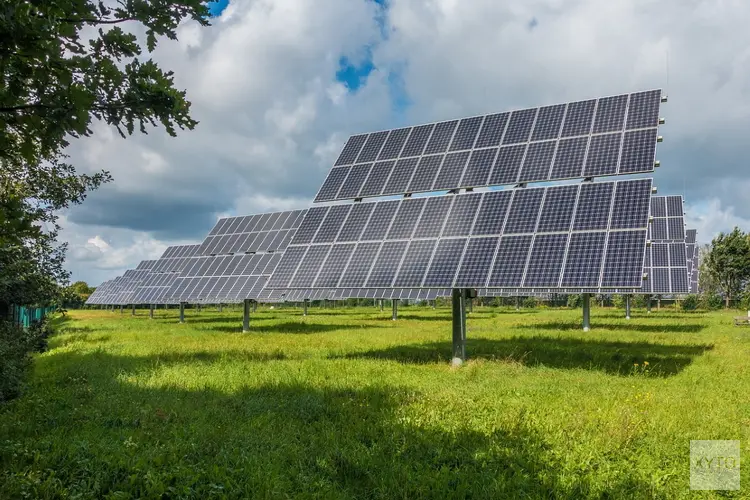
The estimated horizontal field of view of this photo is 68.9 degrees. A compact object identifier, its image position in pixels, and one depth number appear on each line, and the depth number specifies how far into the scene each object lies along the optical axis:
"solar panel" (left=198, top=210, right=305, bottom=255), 35.59
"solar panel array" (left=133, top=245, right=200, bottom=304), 41.59
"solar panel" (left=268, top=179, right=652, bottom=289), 13.35
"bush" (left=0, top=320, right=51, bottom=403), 11.30
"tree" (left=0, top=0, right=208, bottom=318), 3.68
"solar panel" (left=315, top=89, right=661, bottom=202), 15.69
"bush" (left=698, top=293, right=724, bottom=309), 64.31
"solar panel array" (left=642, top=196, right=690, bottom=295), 34.38
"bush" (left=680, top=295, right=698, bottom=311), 64.25
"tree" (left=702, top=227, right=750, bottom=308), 59.06
